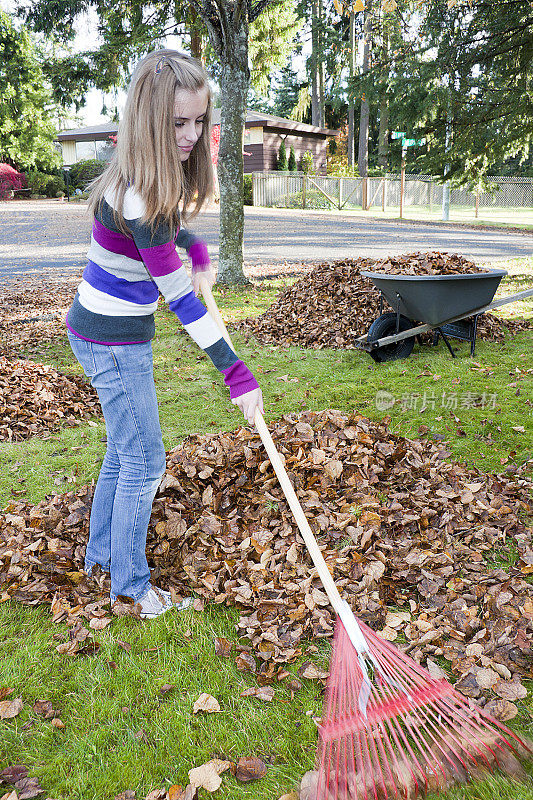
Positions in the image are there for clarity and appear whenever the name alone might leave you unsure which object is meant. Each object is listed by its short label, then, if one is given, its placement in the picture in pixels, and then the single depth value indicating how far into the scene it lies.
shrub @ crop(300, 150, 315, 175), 31.78
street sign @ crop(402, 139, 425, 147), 9.54
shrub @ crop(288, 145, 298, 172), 32.09
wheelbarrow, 5.43
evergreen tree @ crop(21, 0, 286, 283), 8.66
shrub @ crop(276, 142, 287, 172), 31.77
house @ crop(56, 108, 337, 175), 31.33
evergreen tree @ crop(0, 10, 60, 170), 33.19
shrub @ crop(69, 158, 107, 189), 32.28
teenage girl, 1.91
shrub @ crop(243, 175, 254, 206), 28.35
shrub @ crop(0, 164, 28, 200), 33.62
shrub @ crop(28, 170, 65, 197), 34.78
